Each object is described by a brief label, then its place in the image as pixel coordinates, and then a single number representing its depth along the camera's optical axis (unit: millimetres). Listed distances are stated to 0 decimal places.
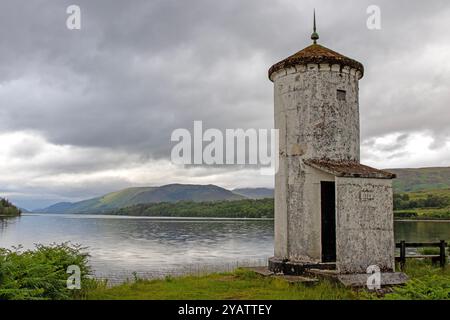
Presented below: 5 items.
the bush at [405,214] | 90125
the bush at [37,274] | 7625
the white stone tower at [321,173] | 10547
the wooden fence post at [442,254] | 14227
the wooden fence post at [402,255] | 13516
